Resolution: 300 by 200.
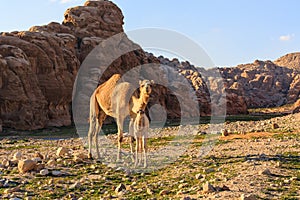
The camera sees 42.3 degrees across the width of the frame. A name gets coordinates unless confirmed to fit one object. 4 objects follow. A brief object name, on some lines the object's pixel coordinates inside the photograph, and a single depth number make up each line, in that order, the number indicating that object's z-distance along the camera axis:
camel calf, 15.40
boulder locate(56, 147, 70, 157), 19.64
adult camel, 15.27
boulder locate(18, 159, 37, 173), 14.77
